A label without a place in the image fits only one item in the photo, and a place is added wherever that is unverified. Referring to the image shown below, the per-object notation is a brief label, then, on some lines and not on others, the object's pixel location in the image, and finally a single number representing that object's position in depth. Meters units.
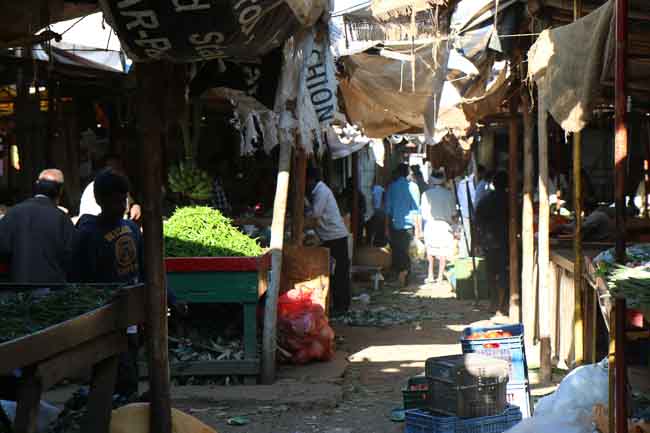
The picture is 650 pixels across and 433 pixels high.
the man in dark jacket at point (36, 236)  7.91
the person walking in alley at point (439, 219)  17.45
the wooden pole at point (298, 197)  11.14
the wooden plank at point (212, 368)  8.95
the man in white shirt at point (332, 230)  13.34
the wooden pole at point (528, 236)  10.14
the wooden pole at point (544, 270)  8.67
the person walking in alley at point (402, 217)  18.16
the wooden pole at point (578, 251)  7.79
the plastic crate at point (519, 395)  7.09
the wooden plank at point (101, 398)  4.16
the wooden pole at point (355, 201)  20.00
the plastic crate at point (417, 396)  7.07
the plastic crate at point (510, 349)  7.15
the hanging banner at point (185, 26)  4.75
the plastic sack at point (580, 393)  5.78
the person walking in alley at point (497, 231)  13.99
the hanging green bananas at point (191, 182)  12.02
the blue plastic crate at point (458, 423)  6.52
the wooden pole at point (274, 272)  9.06
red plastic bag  9.84
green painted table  8.90
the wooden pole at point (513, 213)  12.48
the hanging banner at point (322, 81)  7.55
